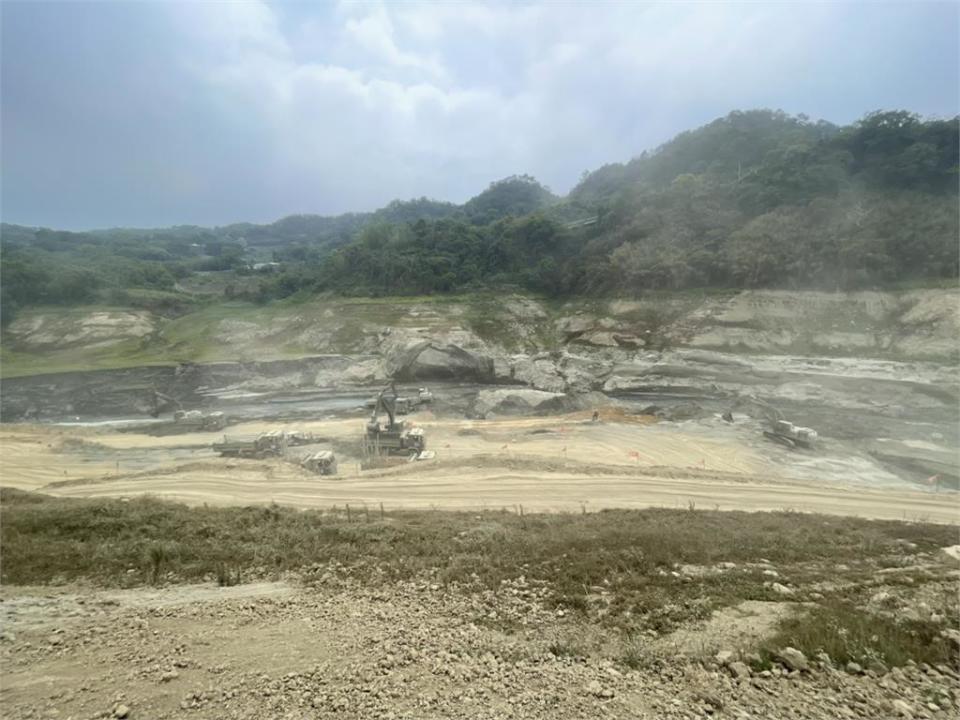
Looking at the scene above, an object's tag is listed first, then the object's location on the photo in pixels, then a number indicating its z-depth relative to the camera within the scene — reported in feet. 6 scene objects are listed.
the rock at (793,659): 18.90
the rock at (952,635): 20.62
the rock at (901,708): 16.61
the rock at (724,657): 19.38
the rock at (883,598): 25.32
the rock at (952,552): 35.00
